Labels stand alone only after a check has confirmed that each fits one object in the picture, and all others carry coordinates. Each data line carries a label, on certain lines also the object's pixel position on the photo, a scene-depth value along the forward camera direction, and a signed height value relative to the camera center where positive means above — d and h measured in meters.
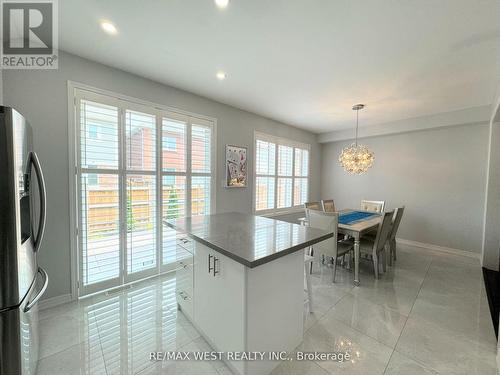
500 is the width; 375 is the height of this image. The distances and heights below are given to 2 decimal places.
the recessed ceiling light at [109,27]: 1.70 +1.32
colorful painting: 3.56 +0.27
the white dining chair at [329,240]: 2.70 -0.78
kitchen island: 1.28 -0.78
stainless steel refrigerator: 0.95 -0.37
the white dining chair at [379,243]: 2.63 -0.84
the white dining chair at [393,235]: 3.02 -0.81
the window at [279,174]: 4.22 +0.19
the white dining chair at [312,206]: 3.39 -0.41
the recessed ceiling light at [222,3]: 1.46 +1.32
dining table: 2.65 -0.62
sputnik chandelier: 3.29 +0.42
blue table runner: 3.05 -0.57
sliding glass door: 2.25 -0.07
